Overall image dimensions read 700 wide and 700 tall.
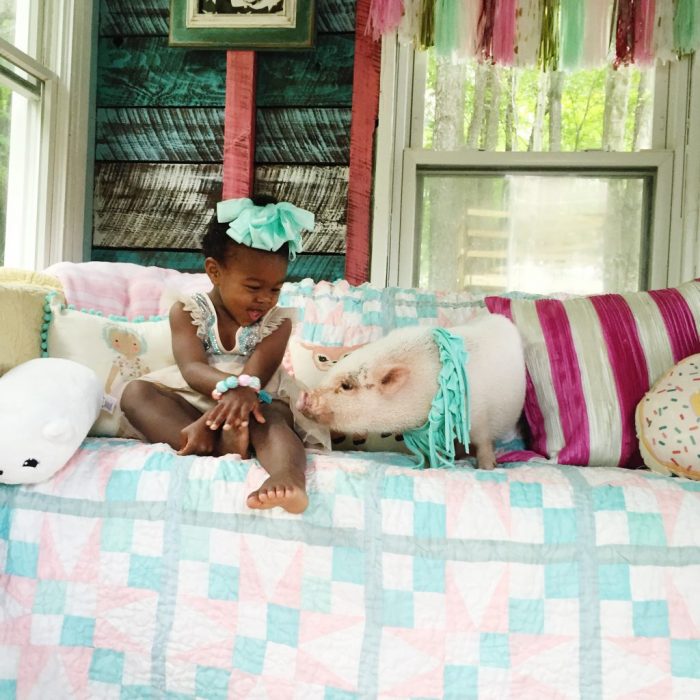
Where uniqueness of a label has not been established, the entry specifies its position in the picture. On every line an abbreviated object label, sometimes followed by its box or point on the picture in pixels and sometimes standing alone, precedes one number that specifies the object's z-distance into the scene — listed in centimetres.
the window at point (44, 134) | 230
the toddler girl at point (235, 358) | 131
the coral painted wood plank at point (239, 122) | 243
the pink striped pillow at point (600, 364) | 145
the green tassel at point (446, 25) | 232
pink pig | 141
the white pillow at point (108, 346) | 154
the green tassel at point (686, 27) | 221
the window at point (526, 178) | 234
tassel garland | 226
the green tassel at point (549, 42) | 232
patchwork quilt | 105
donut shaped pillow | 127
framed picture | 237
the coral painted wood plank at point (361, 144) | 239
